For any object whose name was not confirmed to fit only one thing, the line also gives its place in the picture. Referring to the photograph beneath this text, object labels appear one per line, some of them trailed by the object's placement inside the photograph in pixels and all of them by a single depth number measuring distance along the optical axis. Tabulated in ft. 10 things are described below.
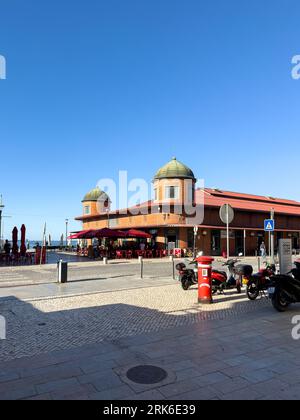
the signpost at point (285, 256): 36.19
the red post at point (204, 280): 31.96
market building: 118.21
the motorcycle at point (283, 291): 28.27
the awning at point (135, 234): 102.89
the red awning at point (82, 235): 99.89
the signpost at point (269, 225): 42.65
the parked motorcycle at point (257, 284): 34.22
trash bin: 47.16
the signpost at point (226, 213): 36.06
